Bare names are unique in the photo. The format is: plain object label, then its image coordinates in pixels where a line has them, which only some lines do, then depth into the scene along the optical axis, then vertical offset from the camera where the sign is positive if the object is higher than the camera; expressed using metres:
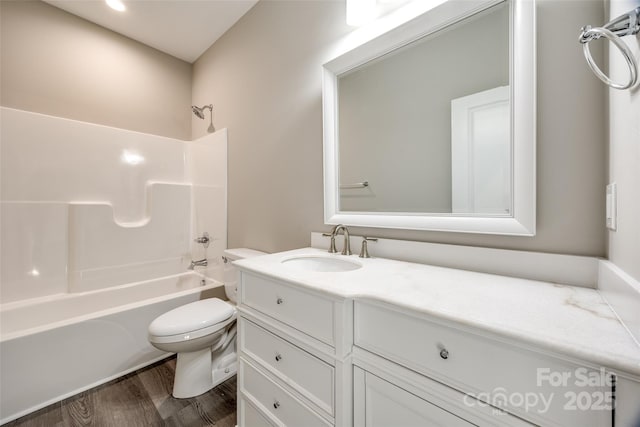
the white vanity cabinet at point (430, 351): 0.46 -0.33
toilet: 1.39 -0.75
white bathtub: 1.36 -0.79
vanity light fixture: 1.17 +0.96
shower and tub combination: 1.50 -0.26
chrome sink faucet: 1.26 -0.14
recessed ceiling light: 1.88 +1.60
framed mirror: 0.85 +0.38
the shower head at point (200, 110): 2.42 +1.01
